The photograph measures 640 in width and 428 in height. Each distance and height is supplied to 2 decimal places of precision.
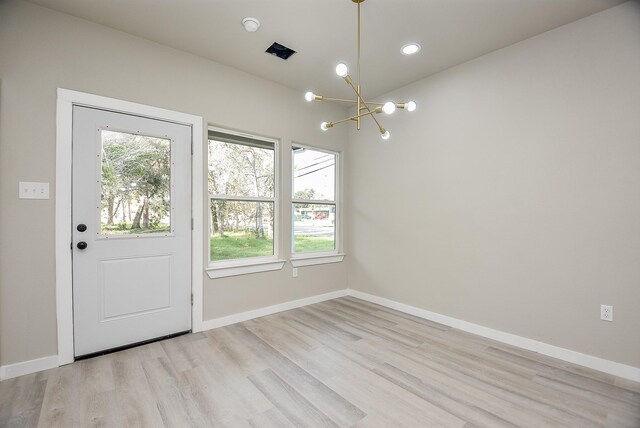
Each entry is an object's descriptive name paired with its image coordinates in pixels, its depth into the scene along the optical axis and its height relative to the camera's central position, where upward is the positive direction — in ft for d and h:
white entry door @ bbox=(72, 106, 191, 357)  7.92 -0.44
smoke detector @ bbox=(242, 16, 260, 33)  7.87 +5.24
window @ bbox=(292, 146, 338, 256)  12.93 +0.60
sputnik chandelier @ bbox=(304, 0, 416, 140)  6.33 +2.55
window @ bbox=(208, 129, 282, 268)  10.57 +0.61
